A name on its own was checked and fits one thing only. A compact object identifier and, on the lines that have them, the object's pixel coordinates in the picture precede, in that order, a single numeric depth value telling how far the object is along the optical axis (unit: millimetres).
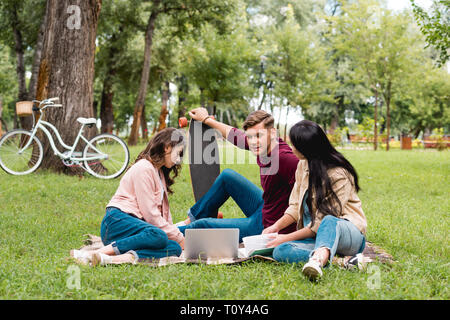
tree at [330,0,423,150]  23062
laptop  3543
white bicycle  8258
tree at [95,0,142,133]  18438
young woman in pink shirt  3598
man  3807
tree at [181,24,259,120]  25078
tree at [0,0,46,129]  16859
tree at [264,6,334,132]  28438
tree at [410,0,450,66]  10352
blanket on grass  3264
